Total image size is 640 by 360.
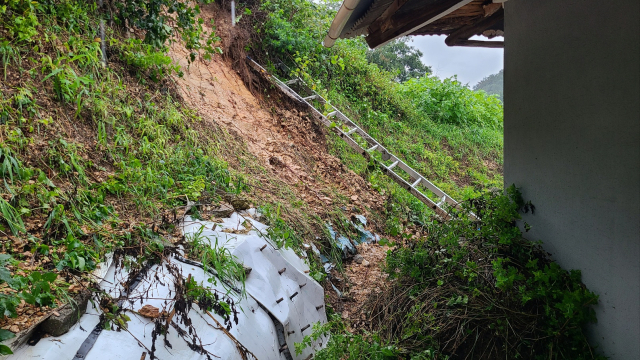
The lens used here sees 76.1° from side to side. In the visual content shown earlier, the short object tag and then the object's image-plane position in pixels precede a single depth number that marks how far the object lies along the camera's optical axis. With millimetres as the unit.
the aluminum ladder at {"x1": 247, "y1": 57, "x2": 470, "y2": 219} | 6901
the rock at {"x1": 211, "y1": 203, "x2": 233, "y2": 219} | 3678
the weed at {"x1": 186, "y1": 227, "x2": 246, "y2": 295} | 2939
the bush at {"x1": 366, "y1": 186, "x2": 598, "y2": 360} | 2643
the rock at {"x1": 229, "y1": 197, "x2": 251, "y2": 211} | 3981
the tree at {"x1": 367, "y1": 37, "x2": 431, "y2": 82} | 22484
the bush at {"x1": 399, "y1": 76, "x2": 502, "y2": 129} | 12719
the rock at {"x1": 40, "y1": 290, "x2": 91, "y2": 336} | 2064
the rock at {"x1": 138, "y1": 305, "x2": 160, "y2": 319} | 2388
